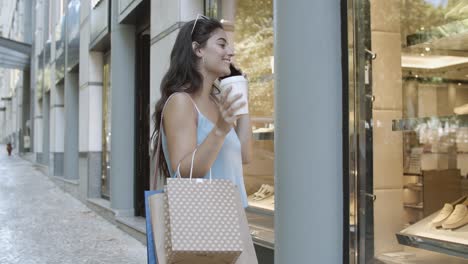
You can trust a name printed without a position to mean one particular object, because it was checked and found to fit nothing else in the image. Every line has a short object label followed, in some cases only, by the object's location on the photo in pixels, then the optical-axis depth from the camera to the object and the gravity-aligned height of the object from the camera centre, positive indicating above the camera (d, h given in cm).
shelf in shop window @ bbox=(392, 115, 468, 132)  276 +12
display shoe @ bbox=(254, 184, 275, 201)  444 -41
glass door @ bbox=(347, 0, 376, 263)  293 +5
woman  171 +12
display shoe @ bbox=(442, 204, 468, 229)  284 -40
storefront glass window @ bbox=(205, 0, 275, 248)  444 +50
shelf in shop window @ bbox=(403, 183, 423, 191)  315 -25
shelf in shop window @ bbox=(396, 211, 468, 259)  276 -51
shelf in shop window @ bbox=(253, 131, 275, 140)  455 +8
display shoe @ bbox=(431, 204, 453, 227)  292 -39
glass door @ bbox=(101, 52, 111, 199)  1062 +31
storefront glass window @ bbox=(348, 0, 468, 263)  288 +7
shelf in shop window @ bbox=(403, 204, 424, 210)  313 -37
